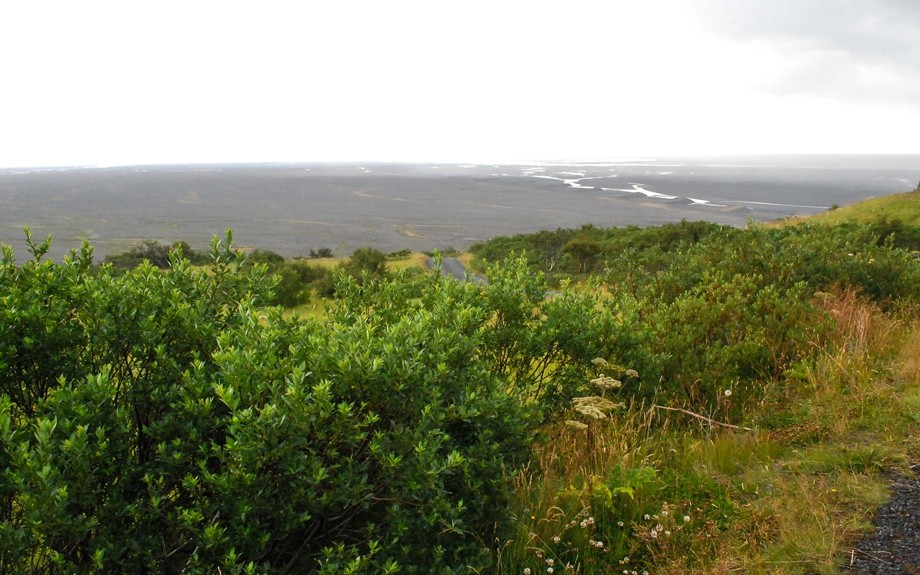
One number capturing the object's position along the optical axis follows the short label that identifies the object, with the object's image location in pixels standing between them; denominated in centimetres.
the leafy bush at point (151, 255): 3938
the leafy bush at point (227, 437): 288
